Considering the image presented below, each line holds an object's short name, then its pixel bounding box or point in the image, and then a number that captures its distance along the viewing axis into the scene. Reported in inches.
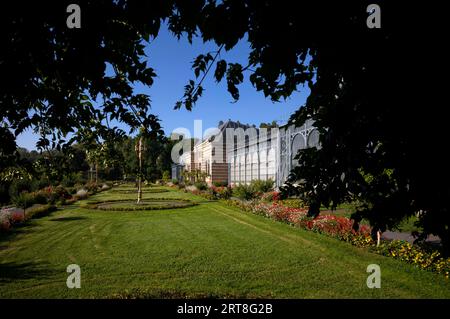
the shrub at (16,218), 513.3
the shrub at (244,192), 859.4
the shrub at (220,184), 1418.1
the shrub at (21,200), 607.5
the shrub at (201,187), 1269.4
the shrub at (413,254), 250.7
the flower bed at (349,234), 264.8
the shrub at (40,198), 756.6
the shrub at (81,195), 979.9
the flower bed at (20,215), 481.6
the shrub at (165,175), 2109.7
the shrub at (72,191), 1147.9
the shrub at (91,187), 1285.8
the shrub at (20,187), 821.5
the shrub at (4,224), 458.0
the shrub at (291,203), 647.8
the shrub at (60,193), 857.0
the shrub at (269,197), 754.1
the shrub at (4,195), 854.0
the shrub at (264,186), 917.2
